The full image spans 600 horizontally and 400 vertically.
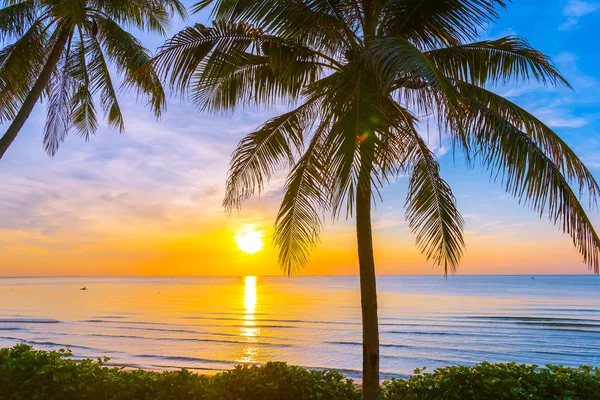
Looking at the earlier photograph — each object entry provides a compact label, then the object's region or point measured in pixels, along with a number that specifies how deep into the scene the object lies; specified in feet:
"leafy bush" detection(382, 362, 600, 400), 18.92
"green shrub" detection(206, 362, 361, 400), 19.70
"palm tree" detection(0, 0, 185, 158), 32.68
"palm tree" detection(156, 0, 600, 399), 15.67
